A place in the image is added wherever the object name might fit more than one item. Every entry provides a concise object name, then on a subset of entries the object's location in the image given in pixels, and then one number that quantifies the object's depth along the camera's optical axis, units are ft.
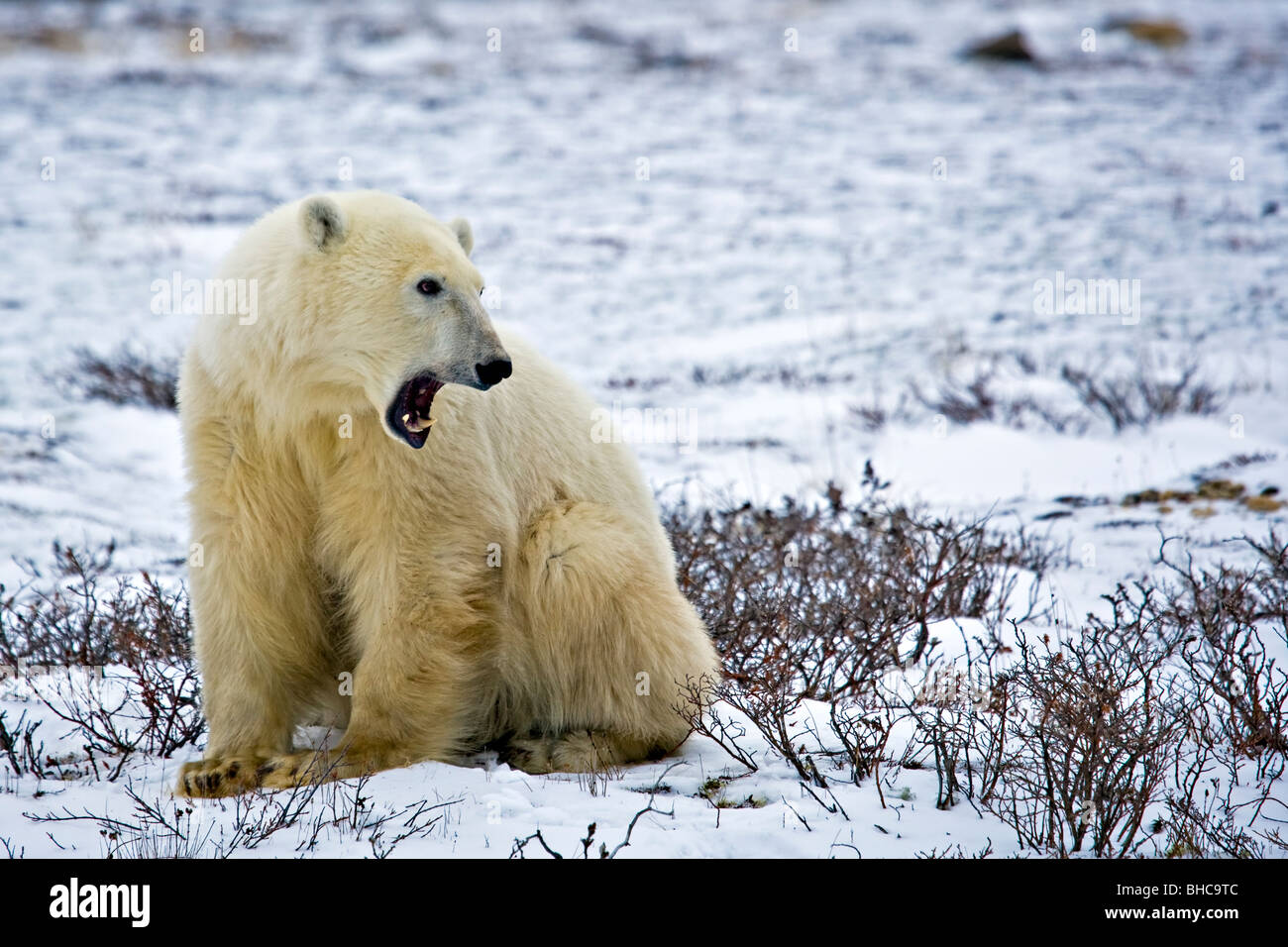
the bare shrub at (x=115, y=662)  22.95
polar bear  20.51
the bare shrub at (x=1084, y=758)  17.44
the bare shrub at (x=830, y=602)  22.08
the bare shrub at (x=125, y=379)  50.14
